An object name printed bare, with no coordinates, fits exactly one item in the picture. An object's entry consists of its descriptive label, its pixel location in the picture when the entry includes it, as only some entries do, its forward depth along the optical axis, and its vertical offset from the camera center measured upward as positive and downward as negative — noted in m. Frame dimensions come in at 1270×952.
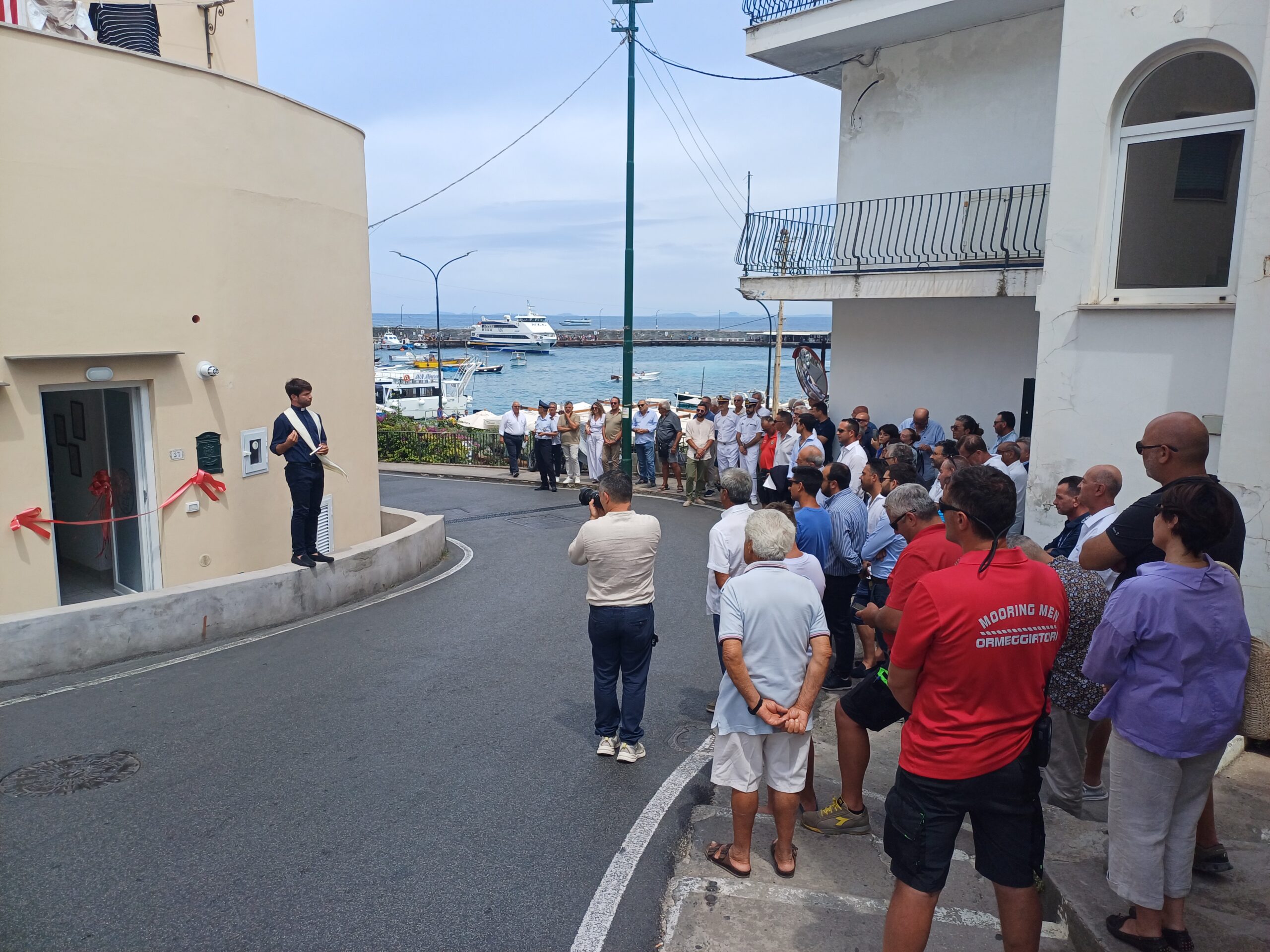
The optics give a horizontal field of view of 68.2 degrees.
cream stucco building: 8.12 +0.40
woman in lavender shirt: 3.54 -1.30
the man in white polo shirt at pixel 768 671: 4.35 -1.50
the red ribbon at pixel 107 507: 8.28 -1.56
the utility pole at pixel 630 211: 16.19 +2.39
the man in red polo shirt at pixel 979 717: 3.33 -1.31
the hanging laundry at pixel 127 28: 11.56 +3.84
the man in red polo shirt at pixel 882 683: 4.60 -1.65
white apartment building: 7.29 +1.40
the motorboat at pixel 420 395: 60.75 -3.43
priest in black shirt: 9.02 -1.27
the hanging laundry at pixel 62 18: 11.93 +4.13
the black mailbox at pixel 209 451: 9.58 -1.12
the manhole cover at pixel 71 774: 5.39 -2.56
